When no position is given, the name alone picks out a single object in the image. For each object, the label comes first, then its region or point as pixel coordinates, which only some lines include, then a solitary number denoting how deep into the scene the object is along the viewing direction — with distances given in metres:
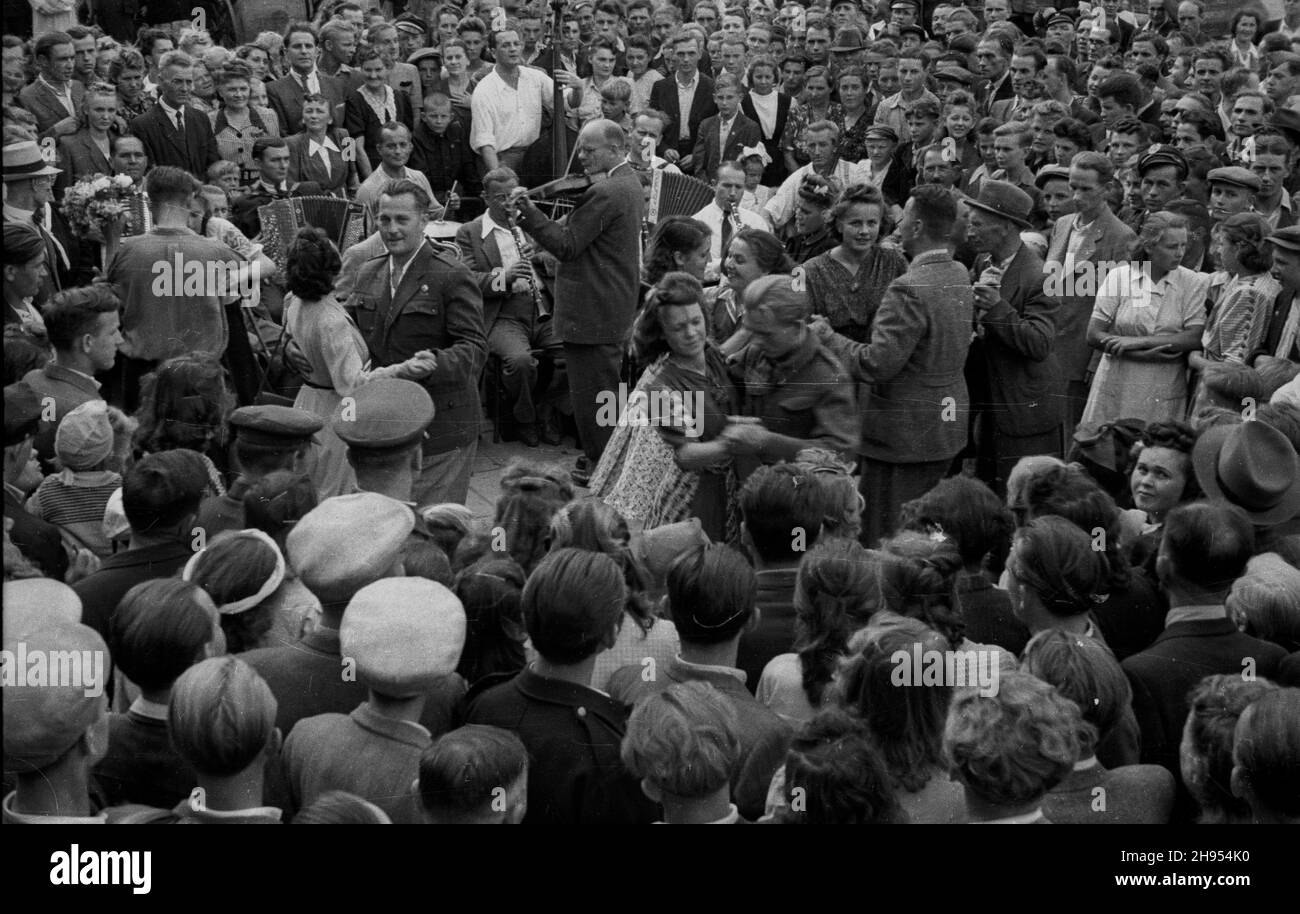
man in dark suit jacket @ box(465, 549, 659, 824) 3.31
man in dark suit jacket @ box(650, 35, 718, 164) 11.73
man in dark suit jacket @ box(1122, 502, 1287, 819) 3.78
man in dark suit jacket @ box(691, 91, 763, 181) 11.03
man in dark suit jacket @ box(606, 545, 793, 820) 3.65
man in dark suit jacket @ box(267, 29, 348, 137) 10.98
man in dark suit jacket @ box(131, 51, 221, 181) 9.93
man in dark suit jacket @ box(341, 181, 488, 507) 6.29
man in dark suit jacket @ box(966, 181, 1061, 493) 6.43
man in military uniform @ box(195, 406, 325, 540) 5.00
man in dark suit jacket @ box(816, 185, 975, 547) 5.90
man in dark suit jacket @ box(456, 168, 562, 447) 8.87
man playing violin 7.55
